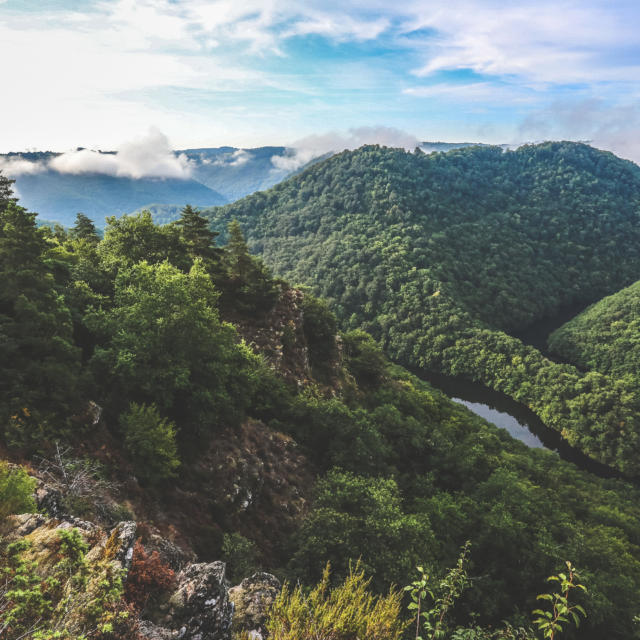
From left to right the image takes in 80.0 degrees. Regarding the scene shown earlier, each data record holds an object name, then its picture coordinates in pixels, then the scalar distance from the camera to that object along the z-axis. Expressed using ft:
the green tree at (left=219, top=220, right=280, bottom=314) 132.77
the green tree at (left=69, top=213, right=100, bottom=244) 168.56
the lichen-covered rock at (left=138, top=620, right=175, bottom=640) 29.48
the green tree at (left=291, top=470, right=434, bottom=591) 60.92
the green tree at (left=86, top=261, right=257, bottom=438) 69.72
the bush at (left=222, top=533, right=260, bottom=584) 54.60
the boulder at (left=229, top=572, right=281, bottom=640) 34.14
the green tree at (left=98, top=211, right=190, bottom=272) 109.81
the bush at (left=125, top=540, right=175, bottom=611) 32.68
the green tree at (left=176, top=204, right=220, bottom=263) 140.77
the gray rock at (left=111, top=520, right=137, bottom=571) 33.12
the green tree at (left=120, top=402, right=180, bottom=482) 61.72
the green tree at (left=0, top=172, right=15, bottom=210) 95.76
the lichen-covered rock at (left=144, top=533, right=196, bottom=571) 45.26
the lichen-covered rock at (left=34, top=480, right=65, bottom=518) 38.83
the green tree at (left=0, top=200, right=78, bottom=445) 53.36
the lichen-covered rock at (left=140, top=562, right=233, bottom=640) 31.01
